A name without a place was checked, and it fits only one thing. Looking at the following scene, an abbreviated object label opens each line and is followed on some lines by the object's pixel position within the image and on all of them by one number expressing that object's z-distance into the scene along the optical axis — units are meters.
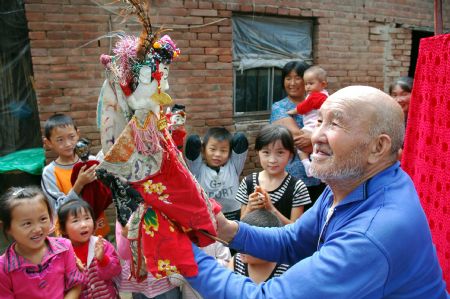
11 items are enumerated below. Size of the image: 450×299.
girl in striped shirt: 2.62
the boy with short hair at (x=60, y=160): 2.76
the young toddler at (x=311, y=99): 3.33
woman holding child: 3.29
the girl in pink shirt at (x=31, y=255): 1.91
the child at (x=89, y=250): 2.21
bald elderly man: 1.17
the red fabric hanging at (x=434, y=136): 2.06
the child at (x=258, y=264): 2.09
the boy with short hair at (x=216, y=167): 3.09
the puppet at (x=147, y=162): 1.33
